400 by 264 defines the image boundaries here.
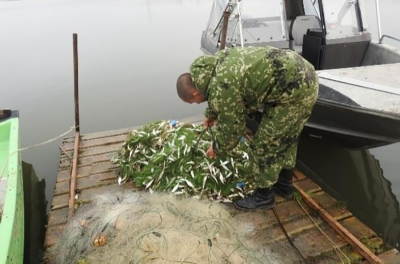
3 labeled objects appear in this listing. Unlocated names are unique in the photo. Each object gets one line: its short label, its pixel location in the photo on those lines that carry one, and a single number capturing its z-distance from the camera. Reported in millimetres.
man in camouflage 2754
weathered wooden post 3705
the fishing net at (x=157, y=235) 2729
